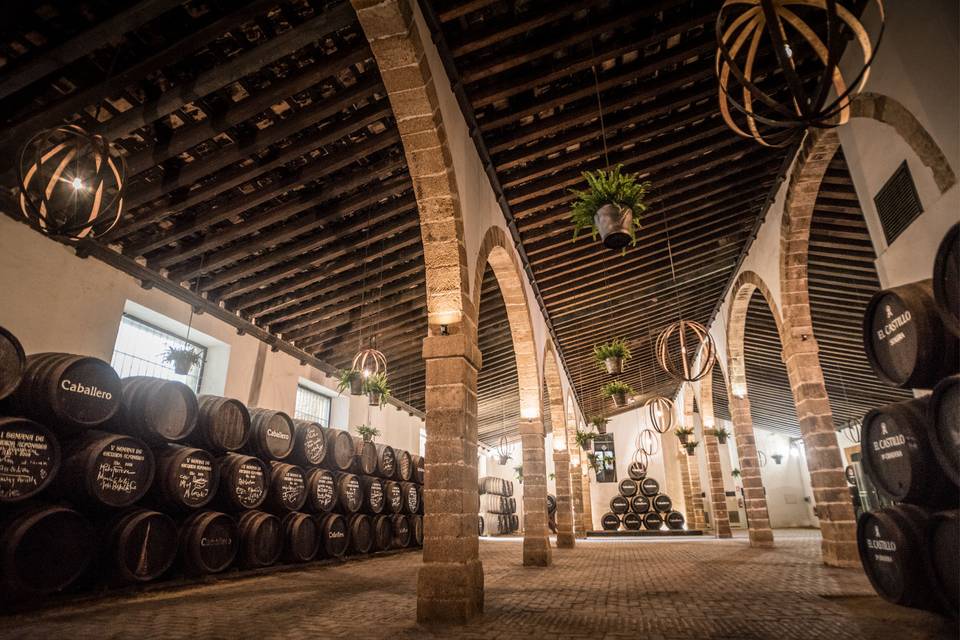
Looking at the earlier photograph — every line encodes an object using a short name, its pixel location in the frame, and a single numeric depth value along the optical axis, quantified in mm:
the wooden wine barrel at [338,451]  6973
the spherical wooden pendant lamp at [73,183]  2865
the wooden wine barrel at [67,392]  3641
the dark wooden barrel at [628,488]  16684
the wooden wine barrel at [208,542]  4645
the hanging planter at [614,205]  4043
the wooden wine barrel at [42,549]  3236
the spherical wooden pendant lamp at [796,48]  1858
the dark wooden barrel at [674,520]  15727
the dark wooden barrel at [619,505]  16531
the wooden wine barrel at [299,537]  5883
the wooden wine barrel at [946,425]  2186
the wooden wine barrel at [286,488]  5801
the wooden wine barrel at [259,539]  5238
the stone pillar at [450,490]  3295
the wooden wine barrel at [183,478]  4477
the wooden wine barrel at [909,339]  2391
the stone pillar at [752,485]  8680
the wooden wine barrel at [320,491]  6340
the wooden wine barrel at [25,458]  3314
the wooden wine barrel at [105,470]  3756
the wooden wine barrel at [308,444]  6426
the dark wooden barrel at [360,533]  7090
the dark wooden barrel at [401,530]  8156
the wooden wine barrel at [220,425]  5102
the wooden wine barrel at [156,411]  4379
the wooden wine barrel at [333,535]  6469
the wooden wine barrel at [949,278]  2096
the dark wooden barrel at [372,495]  7480
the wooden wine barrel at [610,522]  16594
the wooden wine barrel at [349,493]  6865
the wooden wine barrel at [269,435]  5793
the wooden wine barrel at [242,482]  5180
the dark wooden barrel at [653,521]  15866
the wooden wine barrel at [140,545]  3979
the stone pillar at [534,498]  6449
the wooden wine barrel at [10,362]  3365
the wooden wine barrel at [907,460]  2475
